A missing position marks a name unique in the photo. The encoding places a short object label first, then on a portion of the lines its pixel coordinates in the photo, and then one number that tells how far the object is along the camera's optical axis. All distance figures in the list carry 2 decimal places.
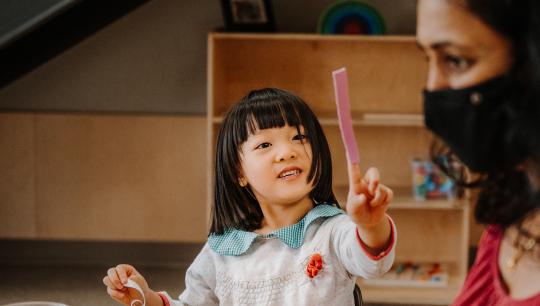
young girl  1.70
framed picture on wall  3.41
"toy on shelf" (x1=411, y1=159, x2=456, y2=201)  3.43
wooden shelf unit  3.67
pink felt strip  1.30
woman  1.11
